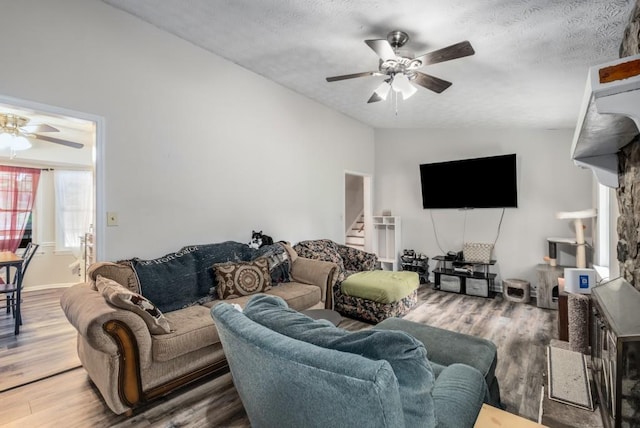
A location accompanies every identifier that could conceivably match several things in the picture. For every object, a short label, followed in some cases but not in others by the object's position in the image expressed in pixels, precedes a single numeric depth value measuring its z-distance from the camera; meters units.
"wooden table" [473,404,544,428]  1.00
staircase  6.51
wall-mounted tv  4.63
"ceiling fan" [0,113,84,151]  3.49
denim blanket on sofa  2.69
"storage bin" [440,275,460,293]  4.84
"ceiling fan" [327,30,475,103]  2.29
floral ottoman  3.48
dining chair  3.33
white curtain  5.54
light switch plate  2.69
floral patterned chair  3.54
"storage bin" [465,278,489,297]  4.60
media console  4.64
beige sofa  1.89
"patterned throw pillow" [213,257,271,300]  3.01
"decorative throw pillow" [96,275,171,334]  1.95
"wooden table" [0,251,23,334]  3.20
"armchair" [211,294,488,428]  0.74
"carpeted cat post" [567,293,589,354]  2.45
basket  4.81
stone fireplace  1.69
